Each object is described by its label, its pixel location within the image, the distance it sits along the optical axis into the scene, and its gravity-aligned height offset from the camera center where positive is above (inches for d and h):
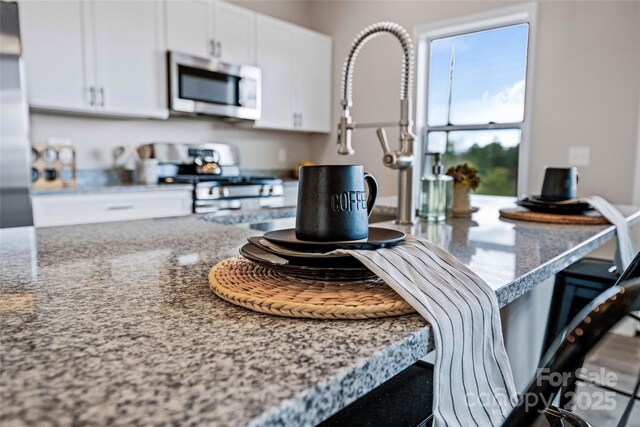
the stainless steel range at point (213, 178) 126.5 -3.1
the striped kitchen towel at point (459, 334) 18.3 -7.2
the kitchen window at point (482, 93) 131.3 +25.2
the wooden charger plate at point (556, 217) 51.1 -5.5
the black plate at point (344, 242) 23.7 -4.1
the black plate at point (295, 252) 22.6 -4.5
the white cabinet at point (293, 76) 151.9 +33.9
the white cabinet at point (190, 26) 126.1 +41.4
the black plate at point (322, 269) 22.9 -5.2
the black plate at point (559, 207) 56.2 -4.6
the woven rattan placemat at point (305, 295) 19.2 -6.0
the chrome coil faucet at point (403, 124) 48.9 +5.3
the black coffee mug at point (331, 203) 23.7 -1.9
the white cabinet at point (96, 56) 103.0 +27.7
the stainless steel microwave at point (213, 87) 126.3 +24.6
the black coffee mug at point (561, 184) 58.4 -1.6
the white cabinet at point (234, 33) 137.3 +43.1
